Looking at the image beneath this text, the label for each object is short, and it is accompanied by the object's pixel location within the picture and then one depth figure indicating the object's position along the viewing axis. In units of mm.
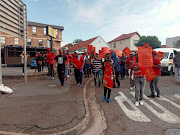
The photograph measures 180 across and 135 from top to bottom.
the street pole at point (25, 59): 7762
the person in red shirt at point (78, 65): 7139
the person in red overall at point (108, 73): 4858
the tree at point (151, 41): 37531
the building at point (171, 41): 52000
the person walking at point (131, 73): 6904
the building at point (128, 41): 38562
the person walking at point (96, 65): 7027
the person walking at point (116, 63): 6988
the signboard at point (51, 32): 10336
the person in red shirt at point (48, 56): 9095
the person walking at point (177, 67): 8092
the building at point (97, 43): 38875
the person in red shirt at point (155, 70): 5193
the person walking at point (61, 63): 6637
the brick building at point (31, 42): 20438
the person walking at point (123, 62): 9557
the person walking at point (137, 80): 4688
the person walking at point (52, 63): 8854
